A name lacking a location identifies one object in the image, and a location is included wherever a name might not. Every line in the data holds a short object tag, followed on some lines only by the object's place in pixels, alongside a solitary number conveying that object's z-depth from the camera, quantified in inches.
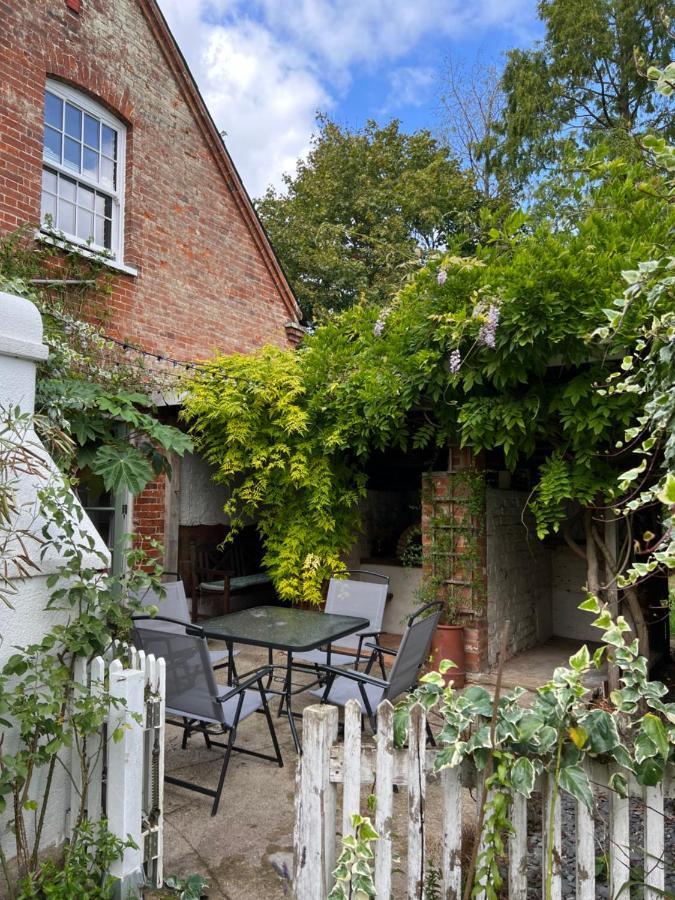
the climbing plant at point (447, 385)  170.2
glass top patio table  156.0
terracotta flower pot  208.7
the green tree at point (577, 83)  612.7
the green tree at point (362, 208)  660.7
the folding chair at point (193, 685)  128.0
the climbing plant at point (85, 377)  169.9
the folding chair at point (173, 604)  180.2
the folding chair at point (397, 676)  135.9
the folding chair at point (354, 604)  193.8
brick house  248.4
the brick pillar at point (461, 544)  214.8
